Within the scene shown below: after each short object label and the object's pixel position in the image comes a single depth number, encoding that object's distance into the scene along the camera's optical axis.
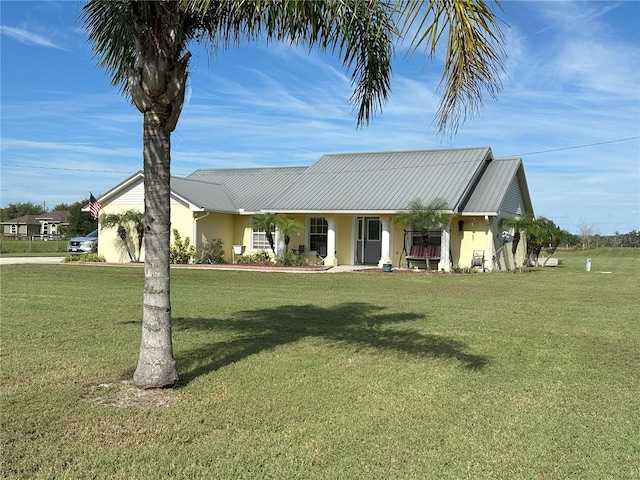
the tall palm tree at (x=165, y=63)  5.12
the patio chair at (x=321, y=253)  24.48
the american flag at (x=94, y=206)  25.14
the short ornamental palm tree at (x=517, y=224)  22.81
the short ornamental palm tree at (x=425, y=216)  21.00
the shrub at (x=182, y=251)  23.62
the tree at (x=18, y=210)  90.81
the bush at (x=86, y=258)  25.27
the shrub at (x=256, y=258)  24.58
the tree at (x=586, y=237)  62.20
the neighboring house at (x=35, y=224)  74.62
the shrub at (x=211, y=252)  23.67
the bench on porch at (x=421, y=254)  22.69
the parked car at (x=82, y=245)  28.12
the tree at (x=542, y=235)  23.09
